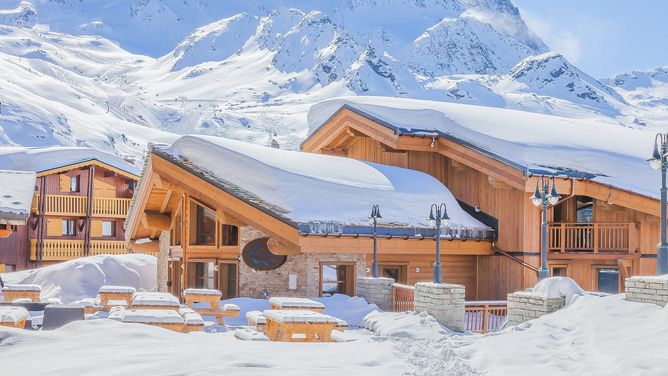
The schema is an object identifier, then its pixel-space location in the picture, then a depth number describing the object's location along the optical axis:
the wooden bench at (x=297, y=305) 16.72
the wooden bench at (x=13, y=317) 12.20
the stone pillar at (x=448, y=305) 16.75
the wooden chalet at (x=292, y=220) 22.11
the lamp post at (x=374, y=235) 21.25
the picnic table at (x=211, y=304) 18.28
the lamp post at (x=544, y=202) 16.20
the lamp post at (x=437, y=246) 18.34
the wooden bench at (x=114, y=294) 19.67
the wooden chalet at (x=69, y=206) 41.34
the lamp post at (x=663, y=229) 12.59
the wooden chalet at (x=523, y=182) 24.25
